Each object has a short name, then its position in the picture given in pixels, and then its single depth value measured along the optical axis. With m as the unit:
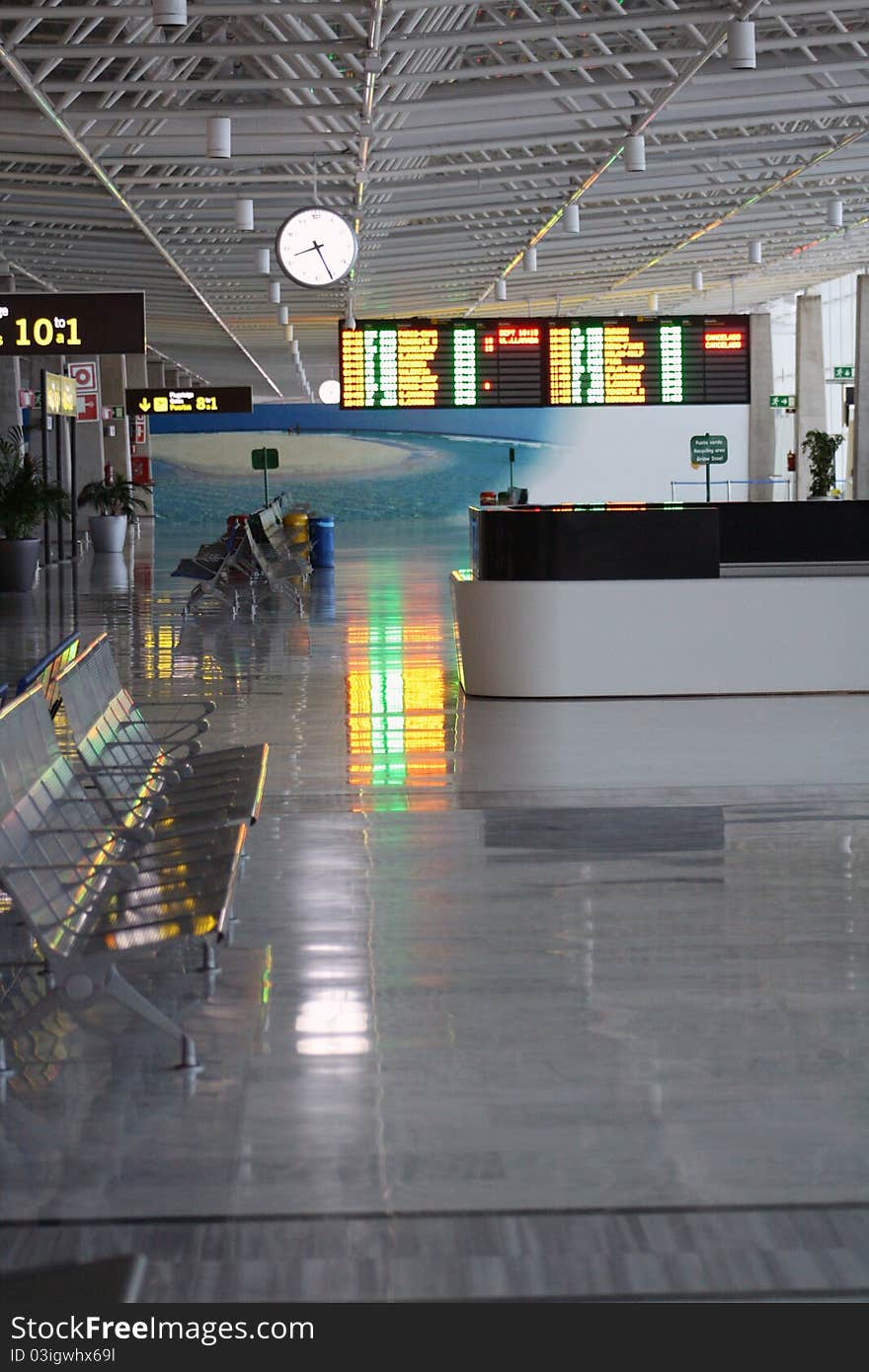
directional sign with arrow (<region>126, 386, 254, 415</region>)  37.47
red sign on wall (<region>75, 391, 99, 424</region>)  30.64
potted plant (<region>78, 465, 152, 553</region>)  33.59
